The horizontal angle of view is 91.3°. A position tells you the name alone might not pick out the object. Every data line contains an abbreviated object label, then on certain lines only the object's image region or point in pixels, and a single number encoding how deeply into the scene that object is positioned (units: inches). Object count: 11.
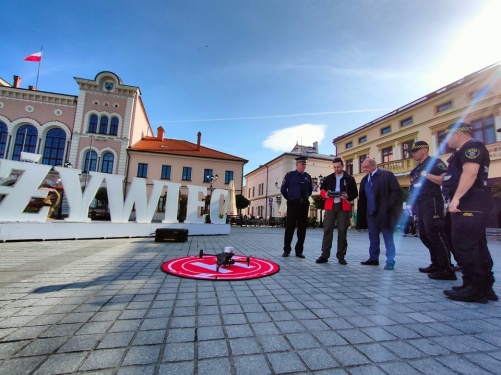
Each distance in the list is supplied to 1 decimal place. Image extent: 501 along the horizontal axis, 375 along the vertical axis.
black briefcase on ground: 305.2
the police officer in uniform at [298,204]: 214.2
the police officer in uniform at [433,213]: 146.3
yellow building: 640.4
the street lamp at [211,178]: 1120.2
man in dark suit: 179.5
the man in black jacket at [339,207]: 193.3
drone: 151.6
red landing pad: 138.0
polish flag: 900.0
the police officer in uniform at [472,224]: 106.3
